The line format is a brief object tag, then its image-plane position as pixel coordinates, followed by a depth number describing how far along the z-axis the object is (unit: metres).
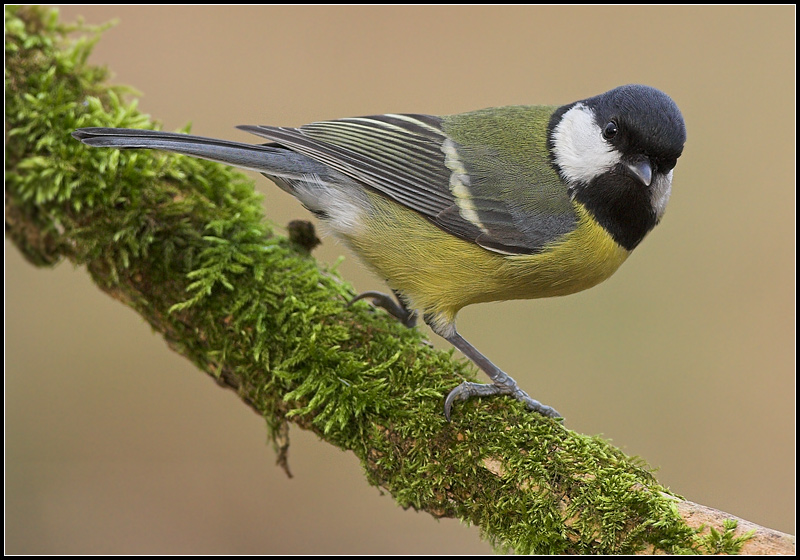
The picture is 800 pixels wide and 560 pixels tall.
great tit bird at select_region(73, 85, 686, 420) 5.41
